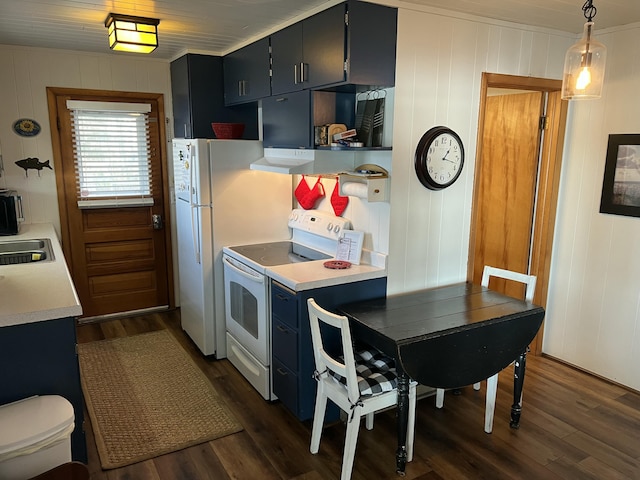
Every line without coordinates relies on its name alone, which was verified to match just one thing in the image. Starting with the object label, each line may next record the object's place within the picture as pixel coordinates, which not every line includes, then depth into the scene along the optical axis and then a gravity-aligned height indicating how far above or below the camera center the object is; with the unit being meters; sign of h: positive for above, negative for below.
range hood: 2.94 -0.09
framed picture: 3.09 -0.16
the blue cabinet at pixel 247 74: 3.33 +0.53
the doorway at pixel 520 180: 3.41 -0.23
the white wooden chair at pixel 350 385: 2.24 -1.13
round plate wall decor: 3.92 +0.14
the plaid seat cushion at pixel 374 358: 2.48 -1.08
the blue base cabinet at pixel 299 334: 2.69 -1.04
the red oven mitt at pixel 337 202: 3.23 -0.35
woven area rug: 2.66 -1.58
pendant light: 2.02 +0.35
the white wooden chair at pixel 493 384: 2.70 -1.27
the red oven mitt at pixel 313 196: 3.49 -0.34
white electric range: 2.82 -0.73
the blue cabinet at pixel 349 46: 2.50 +0.54
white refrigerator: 3.44 -0.45
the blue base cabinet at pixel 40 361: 2.06 -0.92
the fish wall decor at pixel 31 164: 3.97 -0.15
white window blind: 4.18 -0.06
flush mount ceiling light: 2.90 +0.68
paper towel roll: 2.76 -0.23
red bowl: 3.59 +0.13
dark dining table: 2.26 -0.88
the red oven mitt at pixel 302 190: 3.57 -0.31
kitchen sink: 3.13 -0.70
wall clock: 2.82 -0.05
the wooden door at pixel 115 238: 4.14 -0.82
